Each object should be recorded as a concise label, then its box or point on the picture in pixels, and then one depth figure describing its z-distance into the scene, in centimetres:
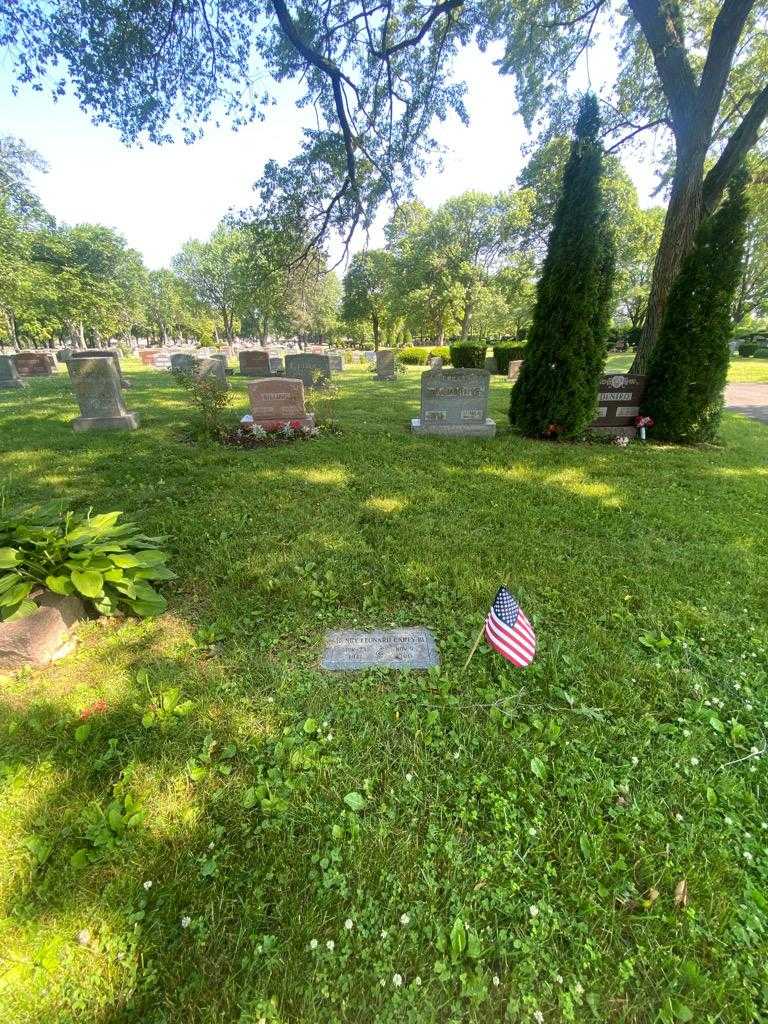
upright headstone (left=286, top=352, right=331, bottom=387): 1451
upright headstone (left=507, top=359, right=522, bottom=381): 1671
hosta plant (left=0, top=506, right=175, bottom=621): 233
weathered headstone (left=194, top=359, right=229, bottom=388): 1214
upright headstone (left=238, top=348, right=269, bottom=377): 1806
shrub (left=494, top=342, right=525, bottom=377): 1895
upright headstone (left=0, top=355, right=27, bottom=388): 1388
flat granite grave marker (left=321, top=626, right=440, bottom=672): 232
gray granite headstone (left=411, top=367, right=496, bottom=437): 718
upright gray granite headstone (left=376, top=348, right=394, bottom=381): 1691
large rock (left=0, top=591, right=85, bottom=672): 223
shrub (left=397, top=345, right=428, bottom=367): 2719
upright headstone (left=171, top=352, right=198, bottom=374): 1909
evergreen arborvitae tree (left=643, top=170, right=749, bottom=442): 593
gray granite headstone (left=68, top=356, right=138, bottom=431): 753
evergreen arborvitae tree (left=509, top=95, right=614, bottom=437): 594
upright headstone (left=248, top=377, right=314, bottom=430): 730
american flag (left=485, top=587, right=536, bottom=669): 202
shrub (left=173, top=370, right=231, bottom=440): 693
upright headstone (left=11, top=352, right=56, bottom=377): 1773
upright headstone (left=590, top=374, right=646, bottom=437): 711
